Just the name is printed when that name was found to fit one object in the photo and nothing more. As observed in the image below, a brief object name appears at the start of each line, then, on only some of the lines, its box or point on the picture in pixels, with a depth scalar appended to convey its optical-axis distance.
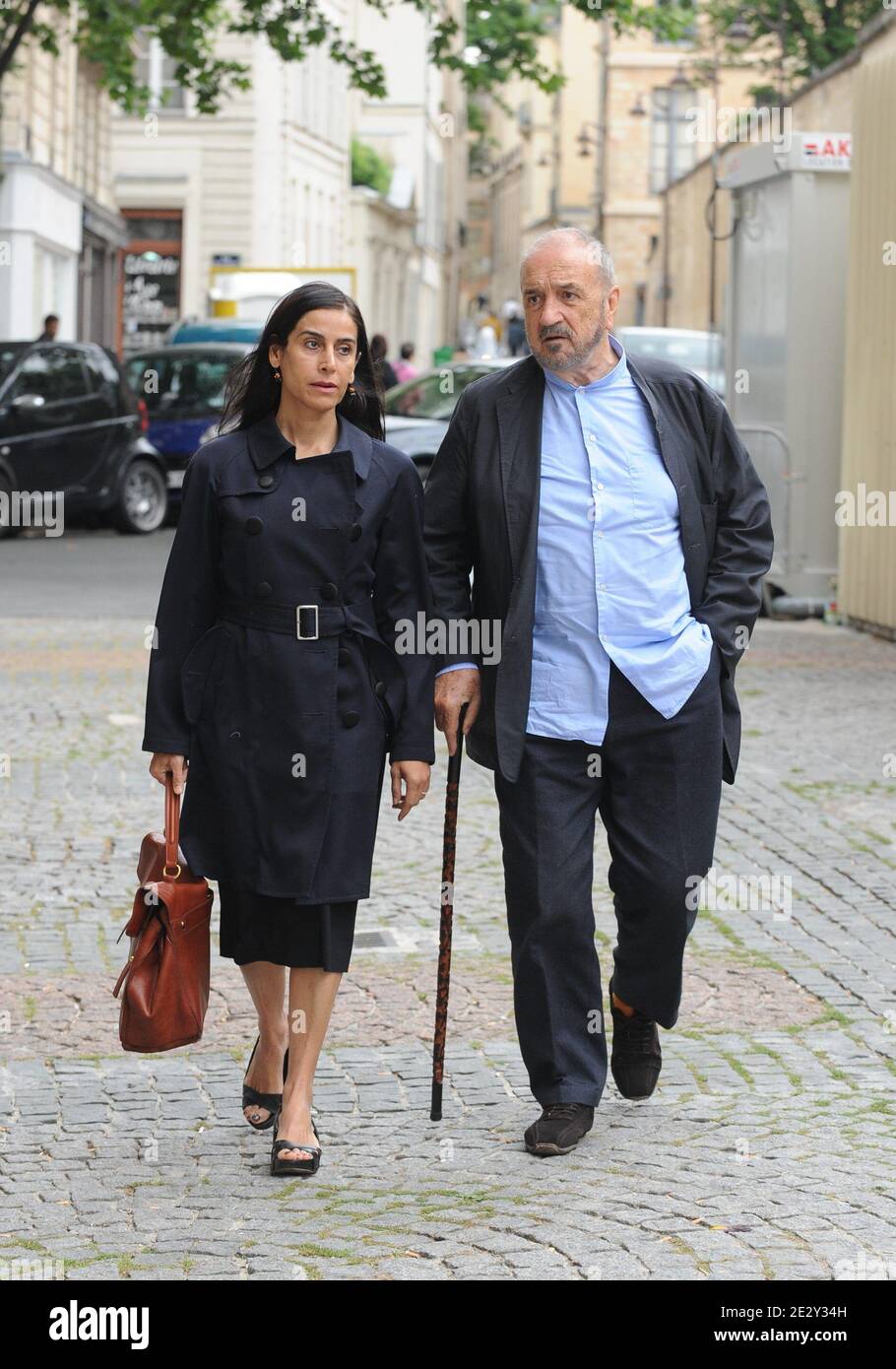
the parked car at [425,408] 21.19
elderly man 5.00
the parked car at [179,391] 25.20
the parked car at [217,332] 29.22
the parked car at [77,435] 22.06
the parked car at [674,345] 21.75
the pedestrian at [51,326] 28.11
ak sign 15.44
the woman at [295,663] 4.82
